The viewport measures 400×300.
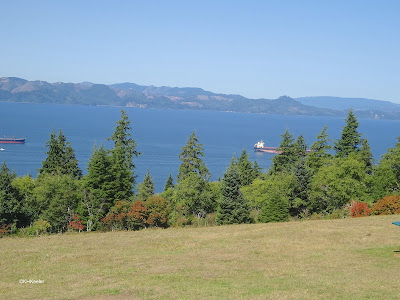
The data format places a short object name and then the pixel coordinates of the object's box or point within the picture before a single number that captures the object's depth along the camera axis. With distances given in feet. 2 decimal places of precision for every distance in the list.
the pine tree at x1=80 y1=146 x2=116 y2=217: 155.74
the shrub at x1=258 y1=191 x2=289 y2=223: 150.00
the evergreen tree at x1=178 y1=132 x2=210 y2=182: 183.01
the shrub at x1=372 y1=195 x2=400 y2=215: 144.36
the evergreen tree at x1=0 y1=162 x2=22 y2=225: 146.41
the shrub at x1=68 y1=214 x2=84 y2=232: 148.42
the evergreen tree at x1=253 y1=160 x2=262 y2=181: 222.93
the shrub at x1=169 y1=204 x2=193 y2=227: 154.64
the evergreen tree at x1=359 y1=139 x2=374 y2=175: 210.38
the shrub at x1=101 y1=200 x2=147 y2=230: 145.79
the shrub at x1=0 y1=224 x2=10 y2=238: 139.85
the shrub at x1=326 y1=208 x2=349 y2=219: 150.52
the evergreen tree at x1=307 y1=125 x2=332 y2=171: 203.82
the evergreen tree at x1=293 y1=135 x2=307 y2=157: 223.32
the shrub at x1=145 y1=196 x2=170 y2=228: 146.92
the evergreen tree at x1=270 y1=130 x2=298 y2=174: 220.96
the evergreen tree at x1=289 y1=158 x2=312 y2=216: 168.55
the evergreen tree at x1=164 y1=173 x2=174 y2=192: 276.78
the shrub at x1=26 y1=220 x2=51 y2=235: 144.25
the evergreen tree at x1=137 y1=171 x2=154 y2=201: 195.83
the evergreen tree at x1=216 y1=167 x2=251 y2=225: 147.80
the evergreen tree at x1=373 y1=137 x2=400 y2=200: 164.38
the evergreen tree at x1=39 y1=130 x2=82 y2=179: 199.62
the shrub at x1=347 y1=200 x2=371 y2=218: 145.65
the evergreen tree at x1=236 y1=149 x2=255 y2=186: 219.61
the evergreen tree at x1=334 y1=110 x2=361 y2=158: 205.16
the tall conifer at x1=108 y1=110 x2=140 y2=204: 162.50
